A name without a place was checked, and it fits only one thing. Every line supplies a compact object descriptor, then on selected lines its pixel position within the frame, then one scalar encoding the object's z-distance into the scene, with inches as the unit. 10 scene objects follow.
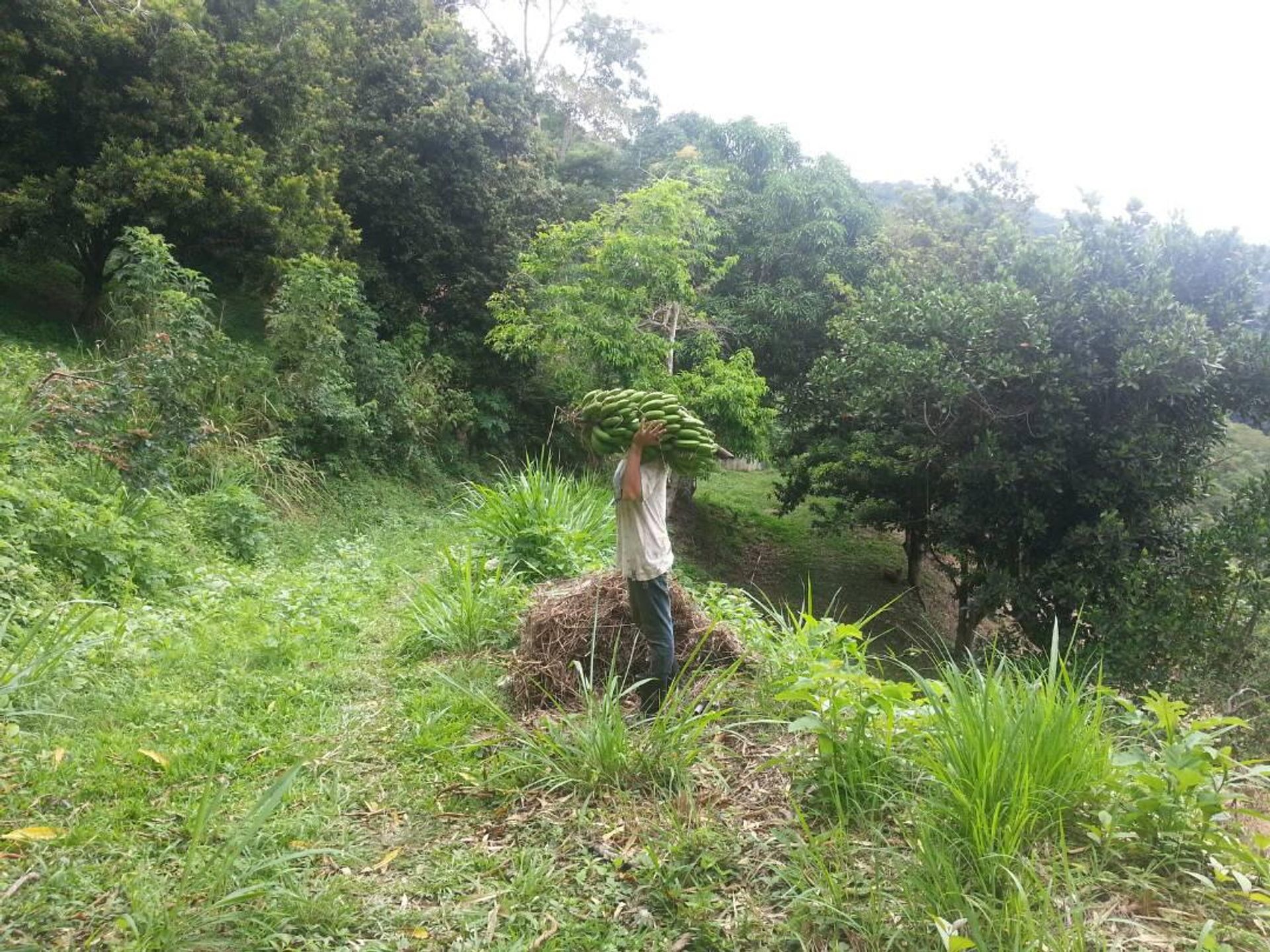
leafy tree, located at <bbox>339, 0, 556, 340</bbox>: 533.3
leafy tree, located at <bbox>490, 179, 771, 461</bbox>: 419.5
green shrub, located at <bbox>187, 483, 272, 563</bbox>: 257.1
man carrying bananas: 129.3
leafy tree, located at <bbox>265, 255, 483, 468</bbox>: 395.9
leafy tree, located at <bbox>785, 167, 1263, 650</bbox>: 287.7
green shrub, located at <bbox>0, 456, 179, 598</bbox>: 178.9
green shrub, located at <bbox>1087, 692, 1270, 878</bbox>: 85.9
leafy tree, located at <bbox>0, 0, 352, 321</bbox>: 358.6
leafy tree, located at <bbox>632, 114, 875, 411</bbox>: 531.8
